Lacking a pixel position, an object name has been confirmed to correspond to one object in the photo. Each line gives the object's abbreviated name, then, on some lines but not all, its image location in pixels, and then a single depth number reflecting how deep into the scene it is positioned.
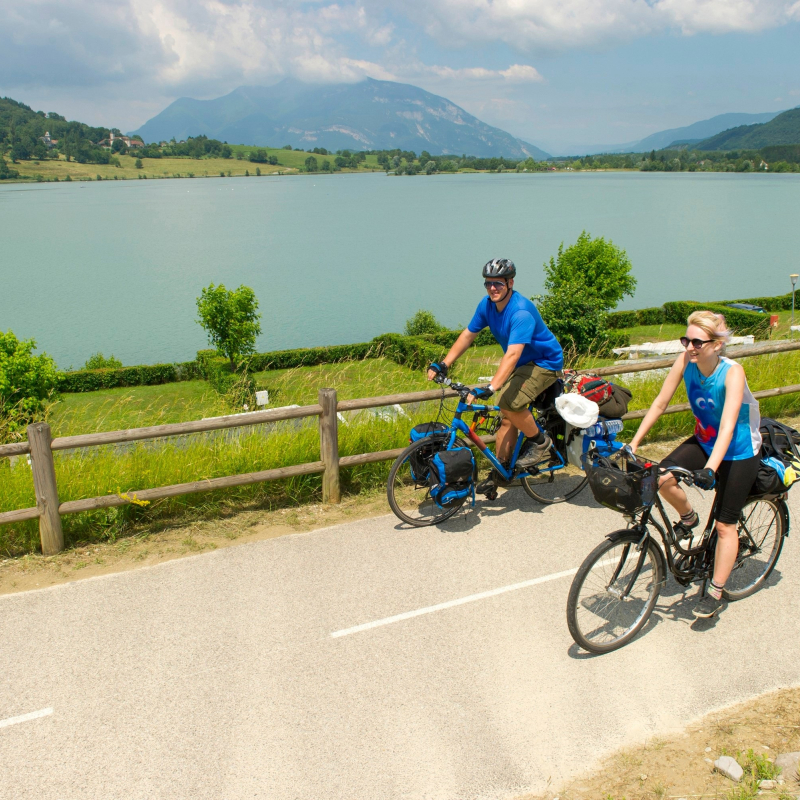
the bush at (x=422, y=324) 40.06
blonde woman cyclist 3.84
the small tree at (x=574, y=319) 34.41
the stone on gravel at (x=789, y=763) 3.26
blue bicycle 5.64
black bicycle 3.83
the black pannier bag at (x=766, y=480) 4.19
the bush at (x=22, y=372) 25.30
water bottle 5.26
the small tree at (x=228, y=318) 32.12
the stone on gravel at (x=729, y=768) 3.26
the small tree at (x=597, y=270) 42.50
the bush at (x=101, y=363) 34.54
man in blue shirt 5.31
